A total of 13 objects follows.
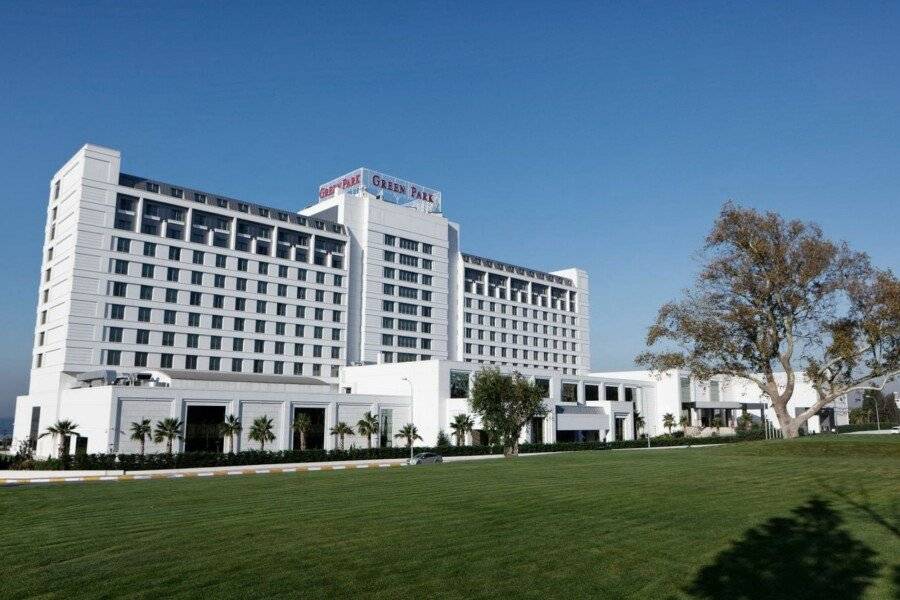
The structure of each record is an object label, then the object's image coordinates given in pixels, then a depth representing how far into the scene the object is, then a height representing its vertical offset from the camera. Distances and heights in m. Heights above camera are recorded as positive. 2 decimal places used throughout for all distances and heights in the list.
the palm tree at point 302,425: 72.75 -0.59
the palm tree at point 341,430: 76.12 -1.16
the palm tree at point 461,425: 81.06 -0.61
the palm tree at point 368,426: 78.25 -0.73
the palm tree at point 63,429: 64.00 -1.00
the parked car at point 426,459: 60.31 -3.47
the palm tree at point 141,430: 62.25 -1.00
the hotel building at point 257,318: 74.69 +13.62
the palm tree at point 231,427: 67.56 -0.77
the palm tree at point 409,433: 78.50 -1.58
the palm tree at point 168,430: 63.34 -1.01
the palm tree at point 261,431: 69.38 -1.19
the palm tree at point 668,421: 106.31 -0.10
